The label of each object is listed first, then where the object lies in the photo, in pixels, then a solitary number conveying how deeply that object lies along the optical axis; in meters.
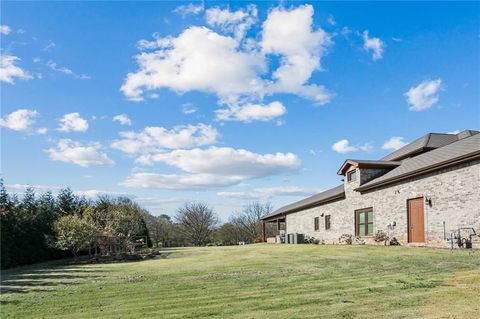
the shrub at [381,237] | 20.94
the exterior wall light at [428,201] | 17.56
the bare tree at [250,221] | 70.44
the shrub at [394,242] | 20.08
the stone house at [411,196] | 15.77
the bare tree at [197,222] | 67.06
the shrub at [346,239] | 24.78
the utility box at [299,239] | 32.31
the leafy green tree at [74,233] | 22.48
